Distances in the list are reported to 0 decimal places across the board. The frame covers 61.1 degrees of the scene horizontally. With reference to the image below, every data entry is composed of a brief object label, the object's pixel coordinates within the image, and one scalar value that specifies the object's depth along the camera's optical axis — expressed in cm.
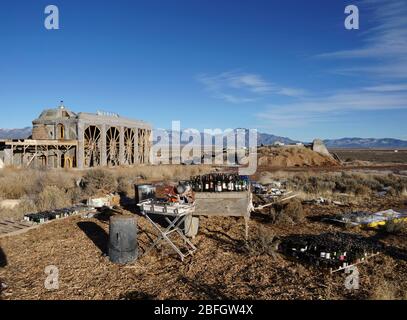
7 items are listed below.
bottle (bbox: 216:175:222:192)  855
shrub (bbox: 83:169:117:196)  1569
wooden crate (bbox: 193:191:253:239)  825
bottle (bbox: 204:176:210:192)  866
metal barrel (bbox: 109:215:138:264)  719
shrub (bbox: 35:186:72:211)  1259
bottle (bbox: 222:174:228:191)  866
